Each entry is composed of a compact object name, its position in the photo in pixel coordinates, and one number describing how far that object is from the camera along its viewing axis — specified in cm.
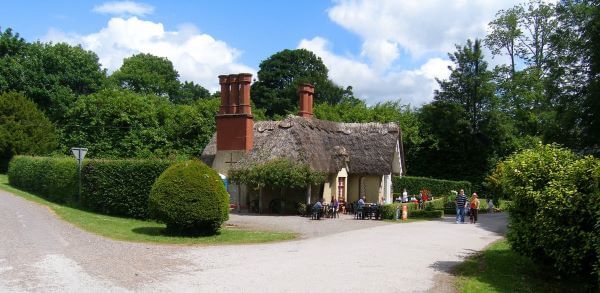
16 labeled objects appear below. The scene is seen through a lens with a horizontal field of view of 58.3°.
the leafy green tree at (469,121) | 4941
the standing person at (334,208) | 2861
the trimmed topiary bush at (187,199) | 1764
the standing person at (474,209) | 2728
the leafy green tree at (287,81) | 6384
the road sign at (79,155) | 2255
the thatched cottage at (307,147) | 3158
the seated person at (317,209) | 2675
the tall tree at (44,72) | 4778
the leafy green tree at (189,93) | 7416
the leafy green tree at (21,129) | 3925
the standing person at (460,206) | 2664
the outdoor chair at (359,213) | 2791
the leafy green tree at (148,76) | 6931
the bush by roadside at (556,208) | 1060
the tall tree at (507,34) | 5138
